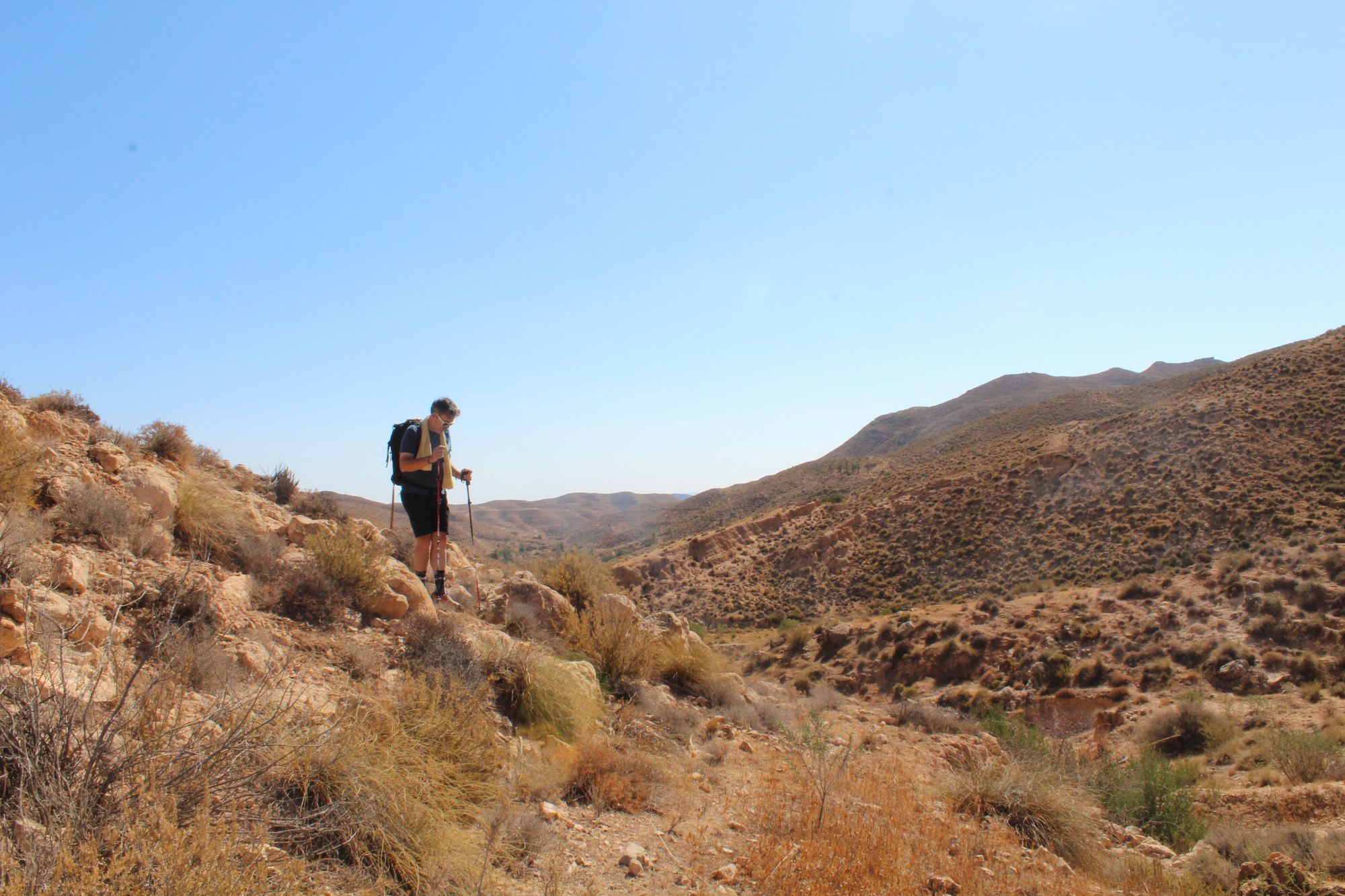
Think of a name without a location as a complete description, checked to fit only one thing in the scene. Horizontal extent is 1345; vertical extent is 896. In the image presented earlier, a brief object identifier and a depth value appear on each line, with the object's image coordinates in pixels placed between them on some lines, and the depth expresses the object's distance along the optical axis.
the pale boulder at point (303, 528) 8.05
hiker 7.04
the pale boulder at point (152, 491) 6.56
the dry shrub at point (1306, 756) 9.07
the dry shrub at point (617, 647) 8.26
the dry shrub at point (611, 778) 5.04
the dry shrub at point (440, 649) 5.77
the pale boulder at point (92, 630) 4.07
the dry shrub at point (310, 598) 6.22
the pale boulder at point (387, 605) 6.90
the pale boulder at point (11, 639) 3.62
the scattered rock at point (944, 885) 4.30
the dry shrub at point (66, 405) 8.58
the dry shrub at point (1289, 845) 5.39
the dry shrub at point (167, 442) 8.79
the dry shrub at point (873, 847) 4.15
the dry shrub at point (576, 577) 11.47
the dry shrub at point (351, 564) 6.86
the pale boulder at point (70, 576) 4.64
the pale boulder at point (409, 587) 7.33
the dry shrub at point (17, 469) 5.35
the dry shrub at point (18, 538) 4.30
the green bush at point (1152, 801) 7.13
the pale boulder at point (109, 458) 6.88
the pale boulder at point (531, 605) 8.77
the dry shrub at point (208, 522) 6.59
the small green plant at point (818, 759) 5.61
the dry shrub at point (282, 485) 10.51
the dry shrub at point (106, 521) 5.62
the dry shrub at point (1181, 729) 13.05
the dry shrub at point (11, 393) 8.20
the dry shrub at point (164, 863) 2.20
